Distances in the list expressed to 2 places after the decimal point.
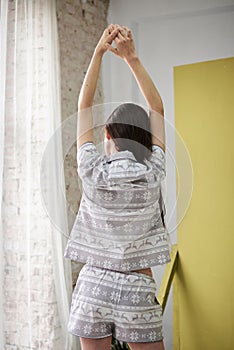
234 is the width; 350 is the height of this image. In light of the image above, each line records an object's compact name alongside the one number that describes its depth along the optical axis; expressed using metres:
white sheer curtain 2.63
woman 1.72
